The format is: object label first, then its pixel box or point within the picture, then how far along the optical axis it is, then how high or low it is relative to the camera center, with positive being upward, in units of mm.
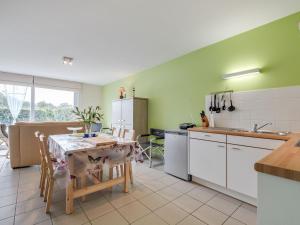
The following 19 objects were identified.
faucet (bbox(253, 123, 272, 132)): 2143 -164
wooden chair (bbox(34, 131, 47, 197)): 2199 -959
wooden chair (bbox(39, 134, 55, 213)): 1814 -640
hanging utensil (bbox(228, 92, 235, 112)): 2607 +116
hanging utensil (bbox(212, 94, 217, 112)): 2838 +160
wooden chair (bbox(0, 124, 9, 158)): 3837 -494
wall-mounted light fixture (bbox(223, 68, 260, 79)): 2350 +653
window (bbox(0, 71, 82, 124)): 5059 +540
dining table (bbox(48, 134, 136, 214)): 1803 -545
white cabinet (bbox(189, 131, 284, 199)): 1912 -604
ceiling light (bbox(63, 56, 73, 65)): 3678 +1257
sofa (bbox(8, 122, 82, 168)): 3145 -599
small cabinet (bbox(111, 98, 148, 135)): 4176 +0
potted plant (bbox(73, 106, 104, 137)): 2644 -56
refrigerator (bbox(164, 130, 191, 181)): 2748 -715
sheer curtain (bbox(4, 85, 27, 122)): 5077 +509
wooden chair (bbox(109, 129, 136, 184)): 2141 -688
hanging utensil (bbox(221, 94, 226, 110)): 2733 +251
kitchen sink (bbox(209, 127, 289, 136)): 1842 -211
